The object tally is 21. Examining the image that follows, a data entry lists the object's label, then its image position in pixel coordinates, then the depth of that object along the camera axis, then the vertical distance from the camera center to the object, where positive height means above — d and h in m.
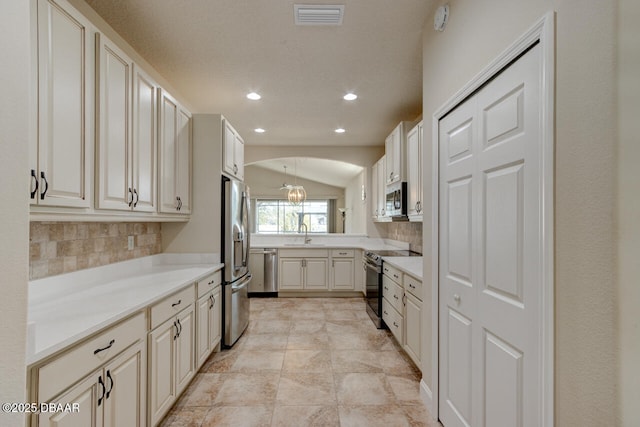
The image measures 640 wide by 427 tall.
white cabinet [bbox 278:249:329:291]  5.23 -0.92
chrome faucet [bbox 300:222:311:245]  5.70 -0.41
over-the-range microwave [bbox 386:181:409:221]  3.56 +0.20
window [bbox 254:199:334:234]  10.38 +0.07
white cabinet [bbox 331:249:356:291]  5.24 -1.02
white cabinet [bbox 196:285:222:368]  2.49 -0.95
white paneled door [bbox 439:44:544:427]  1.16 -0.17
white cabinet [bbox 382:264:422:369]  2.53 -0.86
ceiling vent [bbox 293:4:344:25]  2.00 +1.36
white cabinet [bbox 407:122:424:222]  3.08 +0.48
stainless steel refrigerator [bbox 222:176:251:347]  3.10 -0.42
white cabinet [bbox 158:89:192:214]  2.48 +0.53
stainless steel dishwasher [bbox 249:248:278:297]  5.22 -0.90
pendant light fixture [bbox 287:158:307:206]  7.44 +0.55
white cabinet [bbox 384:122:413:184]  3.62 +0.80
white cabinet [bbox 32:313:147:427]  1.09 -0.69
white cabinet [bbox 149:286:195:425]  1.77 -0.88
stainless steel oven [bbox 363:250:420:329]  3.72 -0.81
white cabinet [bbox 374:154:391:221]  4.55 +0.40
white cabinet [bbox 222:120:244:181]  3.19 +0.72
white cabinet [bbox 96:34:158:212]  1.74 +0.54
